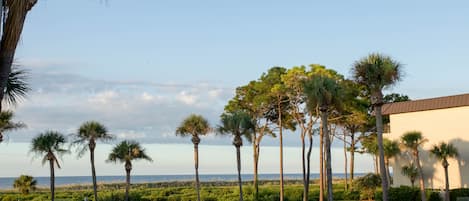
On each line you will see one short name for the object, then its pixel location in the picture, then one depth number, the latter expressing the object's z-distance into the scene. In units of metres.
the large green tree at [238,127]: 30.72
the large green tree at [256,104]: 36.00
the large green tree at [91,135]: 31.38
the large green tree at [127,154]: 33.59
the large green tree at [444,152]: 30.98
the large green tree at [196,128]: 32.97
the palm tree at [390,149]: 34.25
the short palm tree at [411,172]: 33.81
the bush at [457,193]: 31.16
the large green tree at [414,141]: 31.42
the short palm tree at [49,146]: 29.27
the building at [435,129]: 32.66
